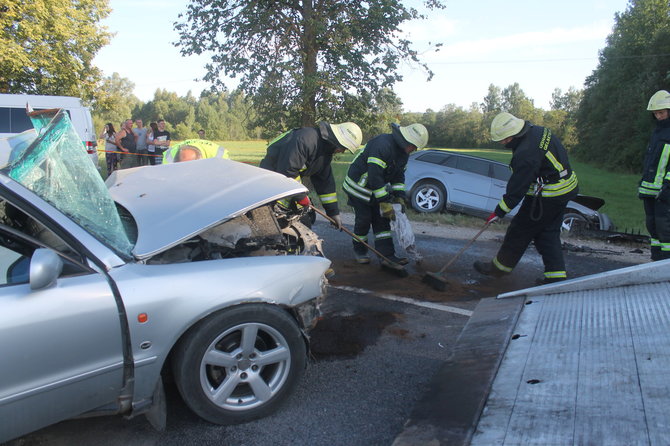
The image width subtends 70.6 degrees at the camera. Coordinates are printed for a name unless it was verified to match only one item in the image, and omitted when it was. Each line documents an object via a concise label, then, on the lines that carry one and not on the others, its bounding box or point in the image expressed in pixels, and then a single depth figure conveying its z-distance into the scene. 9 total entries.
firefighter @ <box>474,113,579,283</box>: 4.66
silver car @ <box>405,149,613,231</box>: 9.79
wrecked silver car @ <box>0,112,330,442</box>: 1.98
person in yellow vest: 4.79
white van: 11.60
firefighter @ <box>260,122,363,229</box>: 4.99
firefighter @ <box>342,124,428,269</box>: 5.43
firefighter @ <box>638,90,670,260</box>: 4.85
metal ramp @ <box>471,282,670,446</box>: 1.83
